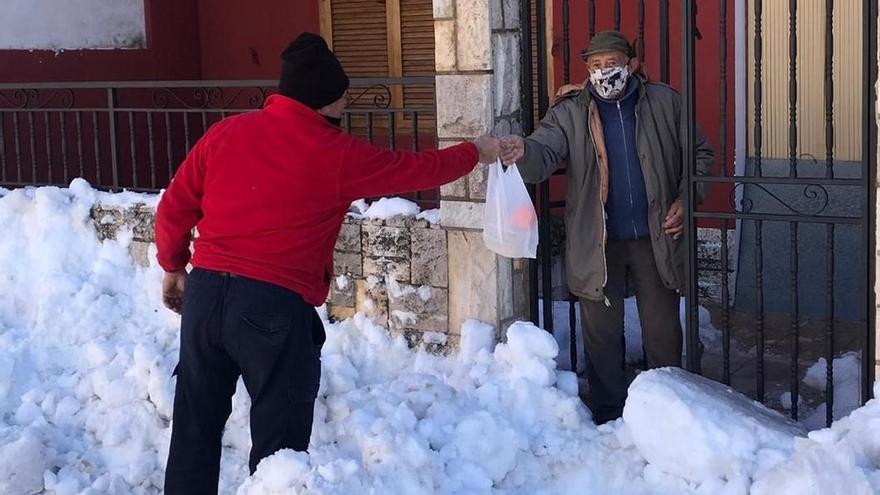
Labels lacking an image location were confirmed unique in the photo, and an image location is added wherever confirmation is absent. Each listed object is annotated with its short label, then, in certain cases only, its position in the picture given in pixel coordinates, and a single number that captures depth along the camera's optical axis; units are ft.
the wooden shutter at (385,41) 31.50
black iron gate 16.07
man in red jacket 13.93
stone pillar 18.10
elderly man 16.88
